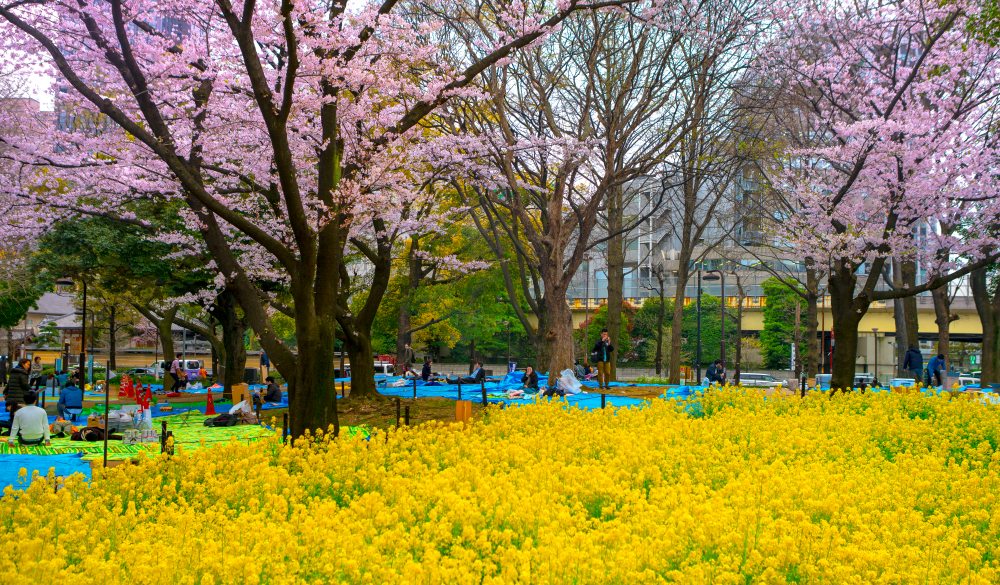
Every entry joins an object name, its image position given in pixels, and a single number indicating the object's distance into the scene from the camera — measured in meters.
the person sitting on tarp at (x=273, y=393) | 20.70
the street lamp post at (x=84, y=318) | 22.74
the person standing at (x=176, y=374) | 28.22
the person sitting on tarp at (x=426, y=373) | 29.77
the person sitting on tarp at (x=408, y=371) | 30.16
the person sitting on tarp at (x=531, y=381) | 21.44
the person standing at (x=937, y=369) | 24.54
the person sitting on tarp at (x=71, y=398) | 16.51
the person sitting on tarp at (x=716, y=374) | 25.68
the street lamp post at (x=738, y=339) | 29.41
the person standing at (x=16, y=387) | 16.47
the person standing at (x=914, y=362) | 24.54
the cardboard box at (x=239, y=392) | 18.45
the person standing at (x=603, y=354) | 21.53
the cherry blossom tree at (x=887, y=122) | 17.08
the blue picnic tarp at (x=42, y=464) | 10.60
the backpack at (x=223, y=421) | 15.93
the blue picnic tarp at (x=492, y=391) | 19.25
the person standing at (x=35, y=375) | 24.88
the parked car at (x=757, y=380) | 35.66
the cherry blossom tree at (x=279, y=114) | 10.43
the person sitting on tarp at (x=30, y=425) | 11.95
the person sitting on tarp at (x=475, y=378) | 25.45
